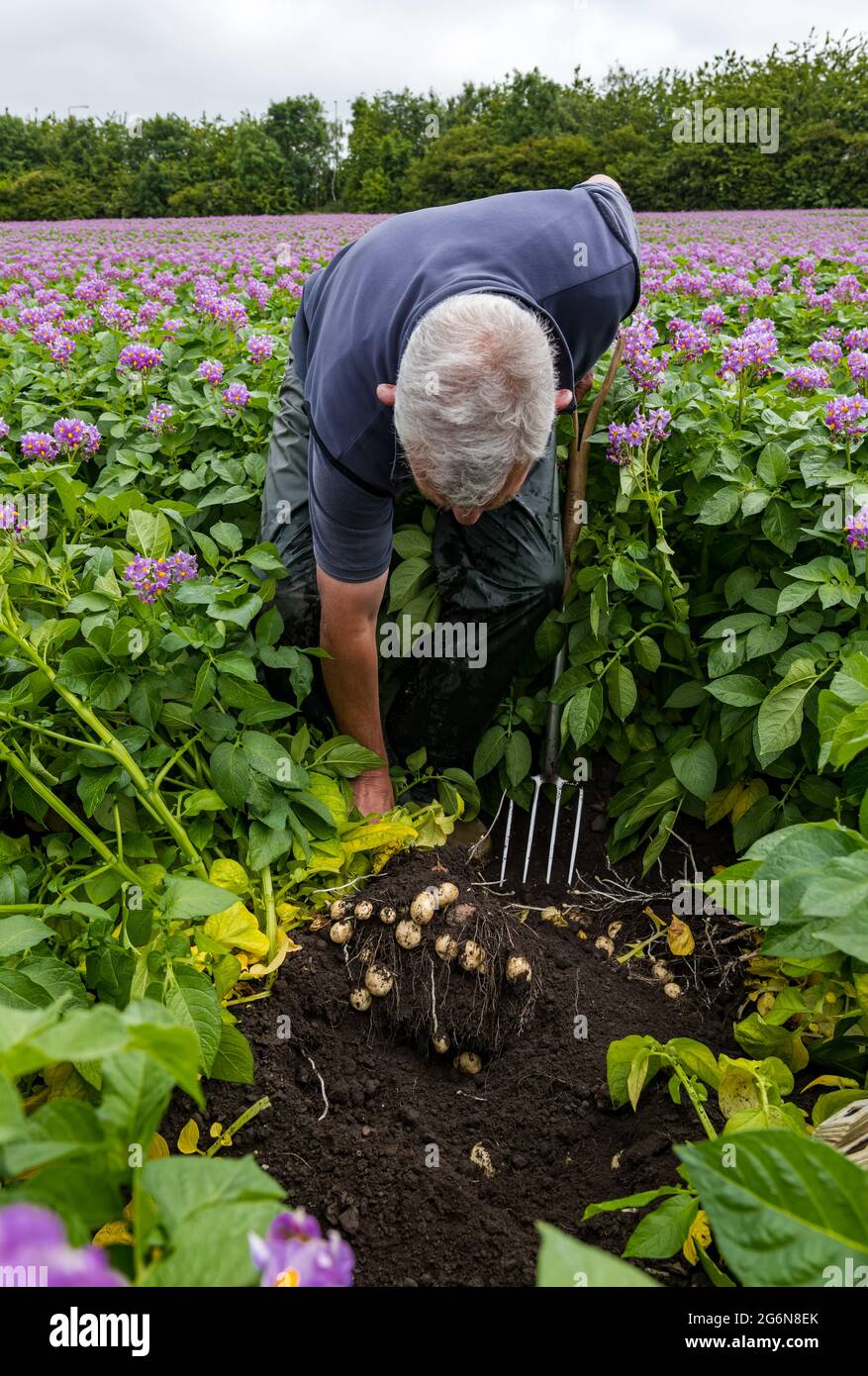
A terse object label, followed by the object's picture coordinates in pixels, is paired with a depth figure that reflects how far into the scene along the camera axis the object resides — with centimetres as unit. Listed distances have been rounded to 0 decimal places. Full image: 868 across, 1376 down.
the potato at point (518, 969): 198
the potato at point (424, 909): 197
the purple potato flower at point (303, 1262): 52
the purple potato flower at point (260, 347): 279
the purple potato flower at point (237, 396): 251
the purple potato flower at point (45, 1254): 43
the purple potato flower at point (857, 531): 190
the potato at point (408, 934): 196
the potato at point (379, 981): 192
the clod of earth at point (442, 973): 193
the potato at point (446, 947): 193
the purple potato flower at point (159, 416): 250
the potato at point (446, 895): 202
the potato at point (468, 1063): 194
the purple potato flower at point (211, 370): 267
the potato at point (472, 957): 193
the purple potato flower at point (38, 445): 230
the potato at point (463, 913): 199
